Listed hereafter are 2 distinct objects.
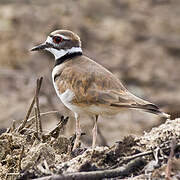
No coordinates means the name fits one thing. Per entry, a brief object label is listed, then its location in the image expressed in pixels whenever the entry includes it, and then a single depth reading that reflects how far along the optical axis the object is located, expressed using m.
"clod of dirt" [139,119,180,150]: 9.27
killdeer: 10.43
